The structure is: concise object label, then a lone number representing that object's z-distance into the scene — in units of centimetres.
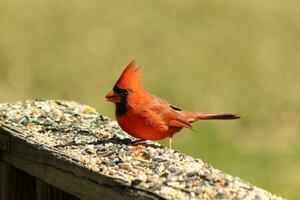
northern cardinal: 860
